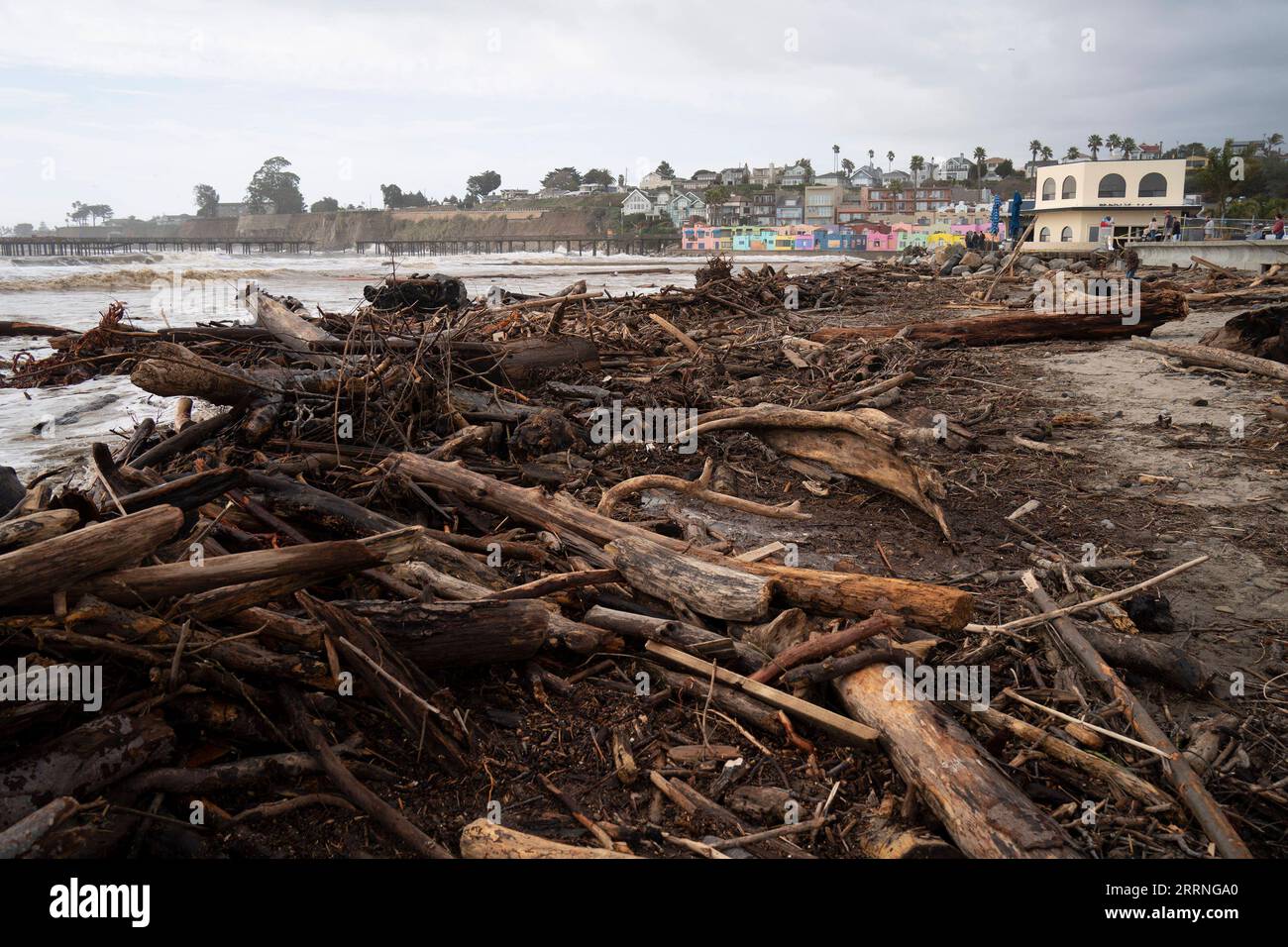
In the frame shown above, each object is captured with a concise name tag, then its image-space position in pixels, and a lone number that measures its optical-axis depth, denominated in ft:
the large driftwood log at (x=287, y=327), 29.67
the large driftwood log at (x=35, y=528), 11.78
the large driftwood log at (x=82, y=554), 10.95
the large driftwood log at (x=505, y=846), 10.47
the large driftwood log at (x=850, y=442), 22.65
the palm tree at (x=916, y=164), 562.66
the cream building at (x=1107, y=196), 166.20
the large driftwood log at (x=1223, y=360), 33.45
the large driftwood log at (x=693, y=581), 15.23
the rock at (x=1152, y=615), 16.79
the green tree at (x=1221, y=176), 257.55
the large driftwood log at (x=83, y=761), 9.78
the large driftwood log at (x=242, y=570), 11.81
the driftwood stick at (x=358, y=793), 10.73
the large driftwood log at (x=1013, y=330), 42.88
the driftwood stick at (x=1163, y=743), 11.04
